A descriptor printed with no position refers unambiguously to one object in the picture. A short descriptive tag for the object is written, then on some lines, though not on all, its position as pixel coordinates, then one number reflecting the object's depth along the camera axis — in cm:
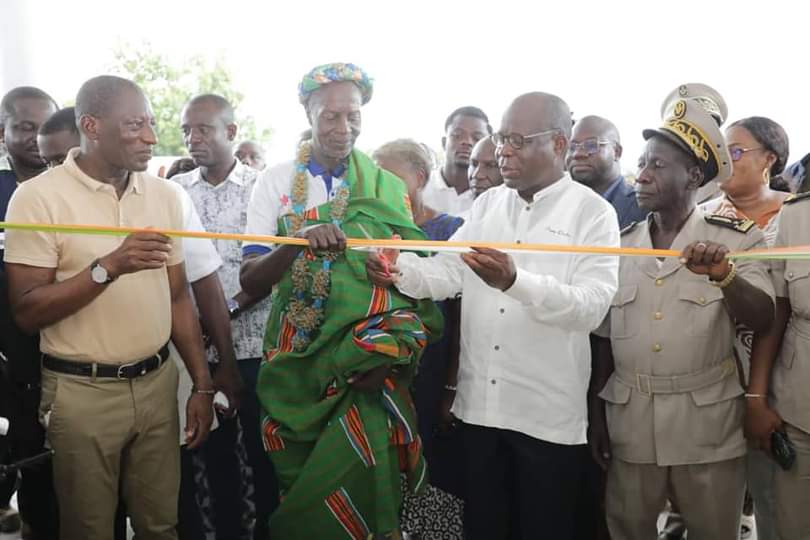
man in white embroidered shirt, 273
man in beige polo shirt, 262
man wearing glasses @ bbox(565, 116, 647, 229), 432
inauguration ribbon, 243
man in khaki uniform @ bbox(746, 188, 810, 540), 273
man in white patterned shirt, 370
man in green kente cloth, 289
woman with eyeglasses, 384
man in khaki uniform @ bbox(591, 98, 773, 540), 275
